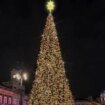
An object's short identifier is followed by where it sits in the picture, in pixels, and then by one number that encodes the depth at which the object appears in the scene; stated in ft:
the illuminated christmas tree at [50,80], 106.42
